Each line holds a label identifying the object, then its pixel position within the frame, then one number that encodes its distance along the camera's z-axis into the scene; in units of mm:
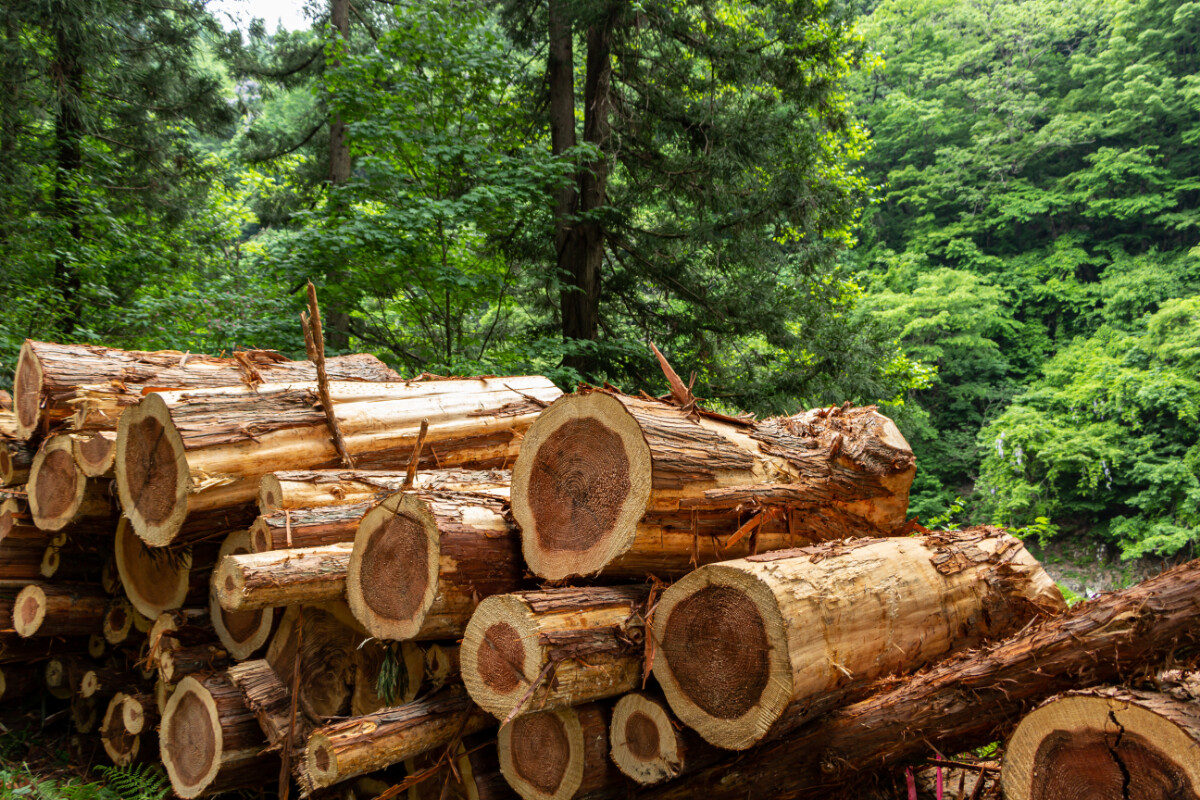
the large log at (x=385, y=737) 2332
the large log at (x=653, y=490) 2477
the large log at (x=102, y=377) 3891
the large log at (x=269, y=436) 3205
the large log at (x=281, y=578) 2621
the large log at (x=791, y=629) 2154
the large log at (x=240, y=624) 3232
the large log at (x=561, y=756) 2459
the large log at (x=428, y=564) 2559
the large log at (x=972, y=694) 2197
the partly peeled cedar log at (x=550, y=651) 2260
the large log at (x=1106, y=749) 1758
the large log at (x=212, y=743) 2955
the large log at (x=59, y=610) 3881
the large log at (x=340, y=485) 3141
